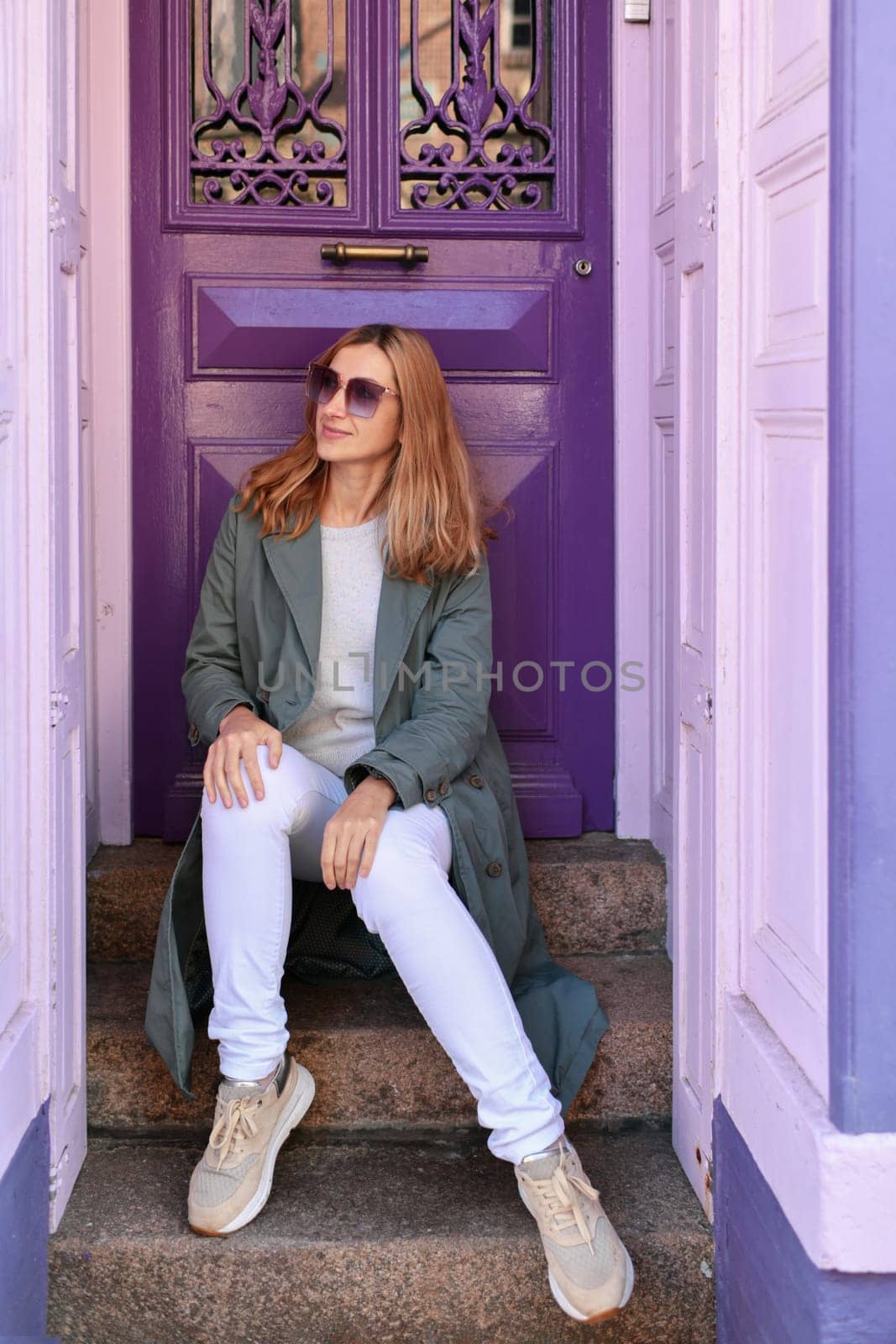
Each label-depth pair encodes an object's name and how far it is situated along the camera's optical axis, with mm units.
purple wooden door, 3168
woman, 2367
